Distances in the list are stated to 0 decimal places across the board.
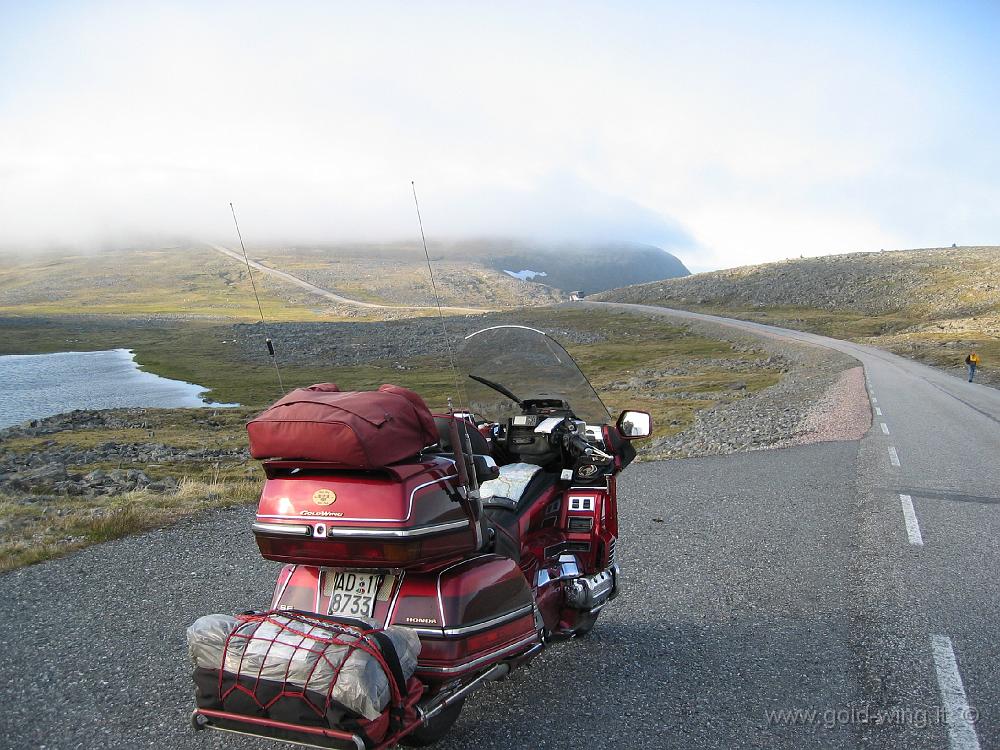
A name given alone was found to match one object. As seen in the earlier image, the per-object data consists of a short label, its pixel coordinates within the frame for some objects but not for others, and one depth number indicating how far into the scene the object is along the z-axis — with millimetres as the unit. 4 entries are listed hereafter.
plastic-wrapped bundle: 3020
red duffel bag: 3428
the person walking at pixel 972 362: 33188
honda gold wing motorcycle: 3109
